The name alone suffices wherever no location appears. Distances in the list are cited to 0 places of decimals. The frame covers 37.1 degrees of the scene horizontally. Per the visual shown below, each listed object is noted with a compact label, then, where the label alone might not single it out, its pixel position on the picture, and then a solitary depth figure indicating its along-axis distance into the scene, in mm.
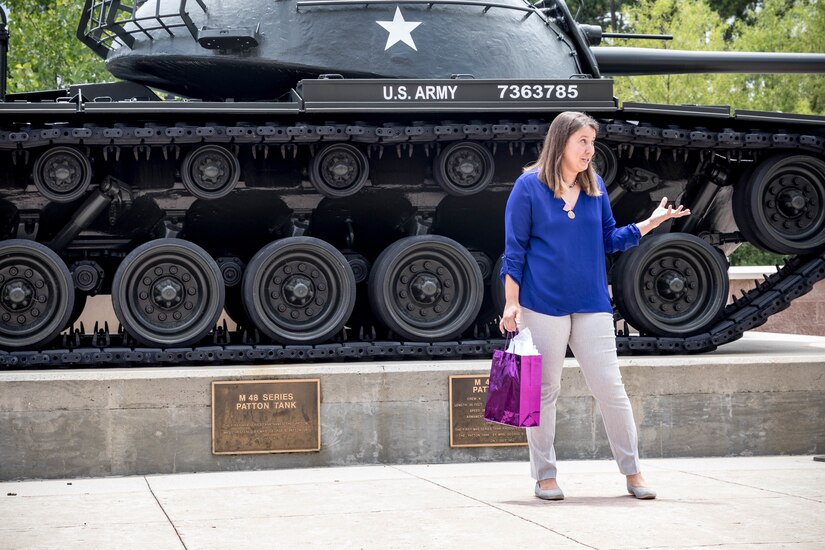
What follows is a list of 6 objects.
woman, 6754
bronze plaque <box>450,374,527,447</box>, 8609
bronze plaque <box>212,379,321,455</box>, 8273
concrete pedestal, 8055
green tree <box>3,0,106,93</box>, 24422
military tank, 9242
